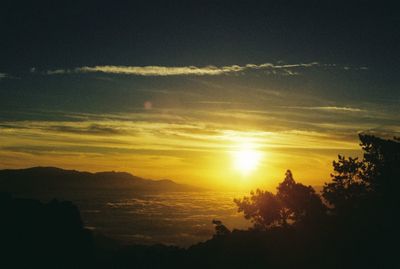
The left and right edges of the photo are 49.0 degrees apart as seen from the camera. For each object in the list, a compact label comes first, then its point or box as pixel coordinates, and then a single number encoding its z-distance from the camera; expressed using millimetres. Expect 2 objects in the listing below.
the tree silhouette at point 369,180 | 34812
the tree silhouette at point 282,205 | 39844
